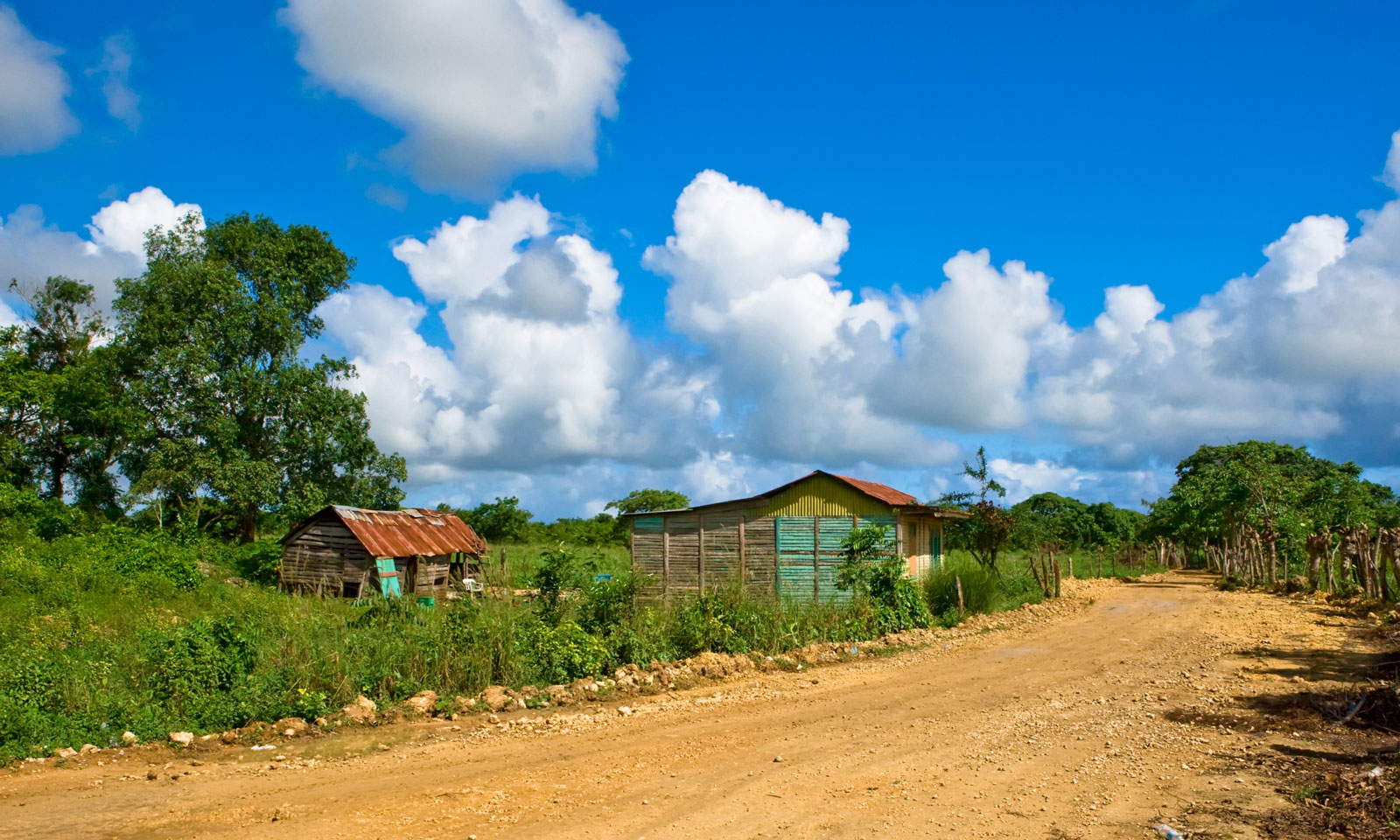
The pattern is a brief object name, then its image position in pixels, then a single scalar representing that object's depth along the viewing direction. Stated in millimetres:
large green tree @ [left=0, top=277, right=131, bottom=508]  29953
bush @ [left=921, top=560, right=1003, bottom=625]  18109
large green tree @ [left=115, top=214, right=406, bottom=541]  28578
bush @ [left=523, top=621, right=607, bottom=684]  11148
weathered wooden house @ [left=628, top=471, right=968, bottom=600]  20172
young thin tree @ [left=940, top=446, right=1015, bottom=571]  22828
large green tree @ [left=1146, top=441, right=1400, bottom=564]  27631
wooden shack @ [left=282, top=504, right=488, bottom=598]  23812
